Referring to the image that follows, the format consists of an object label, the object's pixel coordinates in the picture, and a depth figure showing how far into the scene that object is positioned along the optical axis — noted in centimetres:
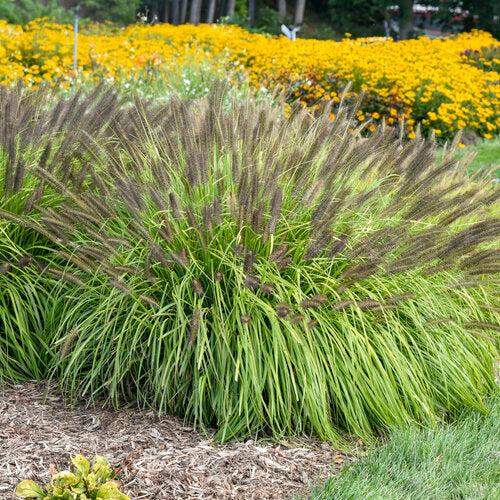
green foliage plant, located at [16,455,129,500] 274
